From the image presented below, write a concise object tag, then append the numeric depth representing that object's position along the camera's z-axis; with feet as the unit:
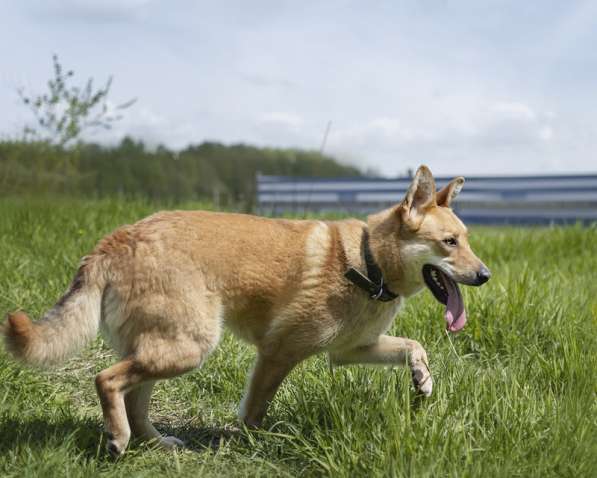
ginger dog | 11.65
